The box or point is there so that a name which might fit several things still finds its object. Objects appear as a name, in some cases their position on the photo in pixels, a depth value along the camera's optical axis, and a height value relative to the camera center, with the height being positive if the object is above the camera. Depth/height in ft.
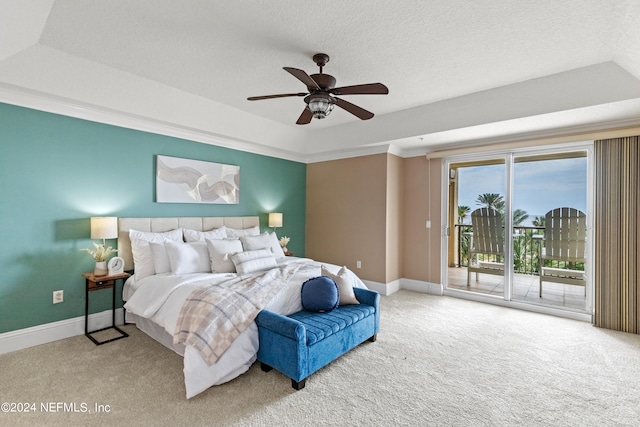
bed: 7.65 -2.06
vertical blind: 11.29 -0.41
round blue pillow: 9.30 -2.37
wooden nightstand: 10.18 -2.42
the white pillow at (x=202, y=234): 12.89 -0.76
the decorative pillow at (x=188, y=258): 10.98 -1.52
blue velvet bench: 7.50 -3.27
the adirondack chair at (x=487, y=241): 14.85 -0.97
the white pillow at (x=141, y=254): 11.14 -1.40
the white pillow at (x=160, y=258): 11.13 -1.54
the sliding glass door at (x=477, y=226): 14.92 -0.24
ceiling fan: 8.07 +3.58
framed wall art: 12.96 +1.71
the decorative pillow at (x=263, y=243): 12.98 -1.12
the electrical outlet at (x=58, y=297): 10.31 -2.82
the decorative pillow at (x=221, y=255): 11.43 -1.44
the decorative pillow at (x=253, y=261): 11.05 -1.63
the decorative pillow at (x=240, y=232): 14.34 -0.68
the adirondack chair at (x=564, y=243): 12.84 -0.89
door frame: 12.43 -0.04
